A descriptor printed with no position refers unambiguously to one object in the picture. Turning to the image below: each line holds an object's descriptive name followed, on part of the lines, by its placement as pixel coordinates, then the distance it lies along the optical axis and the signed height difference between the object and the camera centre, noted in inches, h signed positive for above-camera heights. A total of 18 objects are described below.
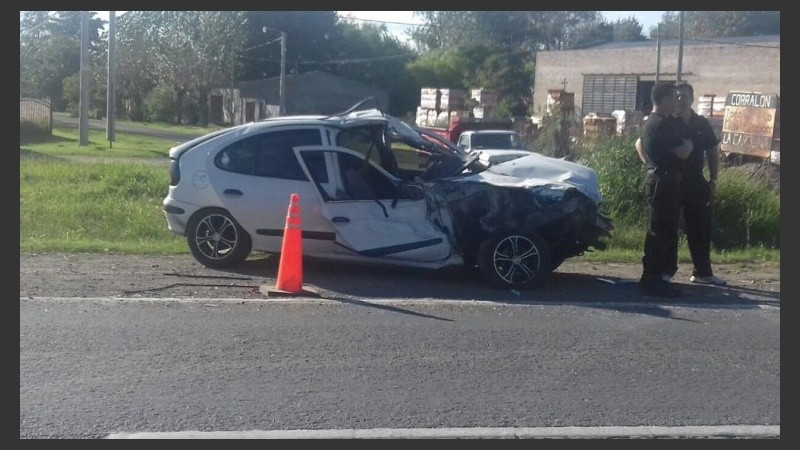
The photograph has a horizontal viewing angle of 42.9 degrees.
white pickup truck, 960.9 +12.5
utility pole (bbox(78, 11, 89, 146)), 1226.6 +70.0
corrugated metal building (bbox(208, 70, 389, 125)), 2207.2 +112.5
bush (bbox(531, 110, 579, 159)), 1076.3 +19.7
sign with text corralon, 1106.1 +44.9
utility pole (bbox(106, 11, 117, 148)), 1401.3 +67.3
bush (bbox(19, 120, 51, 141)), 1337.6 +7.5
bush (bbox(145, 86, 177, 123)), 2086.6 +73.4
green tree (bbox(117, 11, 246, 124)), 2059.5 +193.5
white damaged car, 392.8 -19.5
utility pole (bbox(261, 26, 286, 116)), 1911.8 +93.8
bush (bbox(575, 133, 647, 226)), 566.9 -13.4
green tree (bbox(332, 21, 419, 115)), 2450.8 +216.6
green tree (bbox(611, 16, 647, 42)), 2753.4 +354.9
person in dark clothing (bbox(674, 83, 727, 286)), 392.5 -10.3
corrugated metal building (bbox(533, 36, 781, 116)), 1795.0 +176.4
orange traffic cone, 369.7 -42.4
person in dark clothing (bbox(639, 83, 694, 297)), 381.7 -6.8
